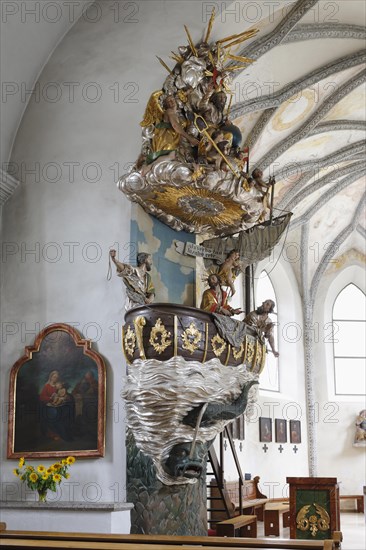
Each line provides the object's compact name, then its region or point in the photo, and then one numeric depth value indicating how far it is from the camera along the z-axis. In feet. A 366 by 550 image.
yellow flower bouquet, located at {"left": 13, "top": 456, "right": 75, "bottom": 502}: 27.09
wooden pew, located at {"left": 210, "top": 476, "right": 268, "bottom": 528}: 43.88
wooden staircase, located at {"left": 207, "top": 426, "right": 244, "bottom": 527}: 34.32
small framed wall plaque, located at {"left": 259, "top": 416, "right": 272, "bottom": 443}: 57.52
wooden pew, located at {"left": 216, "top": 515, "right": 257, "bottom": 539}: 32.30
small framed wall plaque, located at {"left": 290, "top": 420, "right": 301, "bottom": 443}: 62.49
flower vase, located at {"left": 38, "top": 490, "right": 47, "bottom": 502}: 27.45
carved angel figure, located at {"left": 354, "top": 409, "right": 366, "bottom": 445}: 65.26
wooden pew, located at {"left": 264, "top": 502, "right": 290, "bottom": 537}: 45.78
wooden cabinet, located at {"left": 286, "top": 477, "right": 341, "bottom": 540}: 35.99
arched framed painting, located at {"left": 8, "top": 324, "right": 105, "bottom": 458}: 29.68
